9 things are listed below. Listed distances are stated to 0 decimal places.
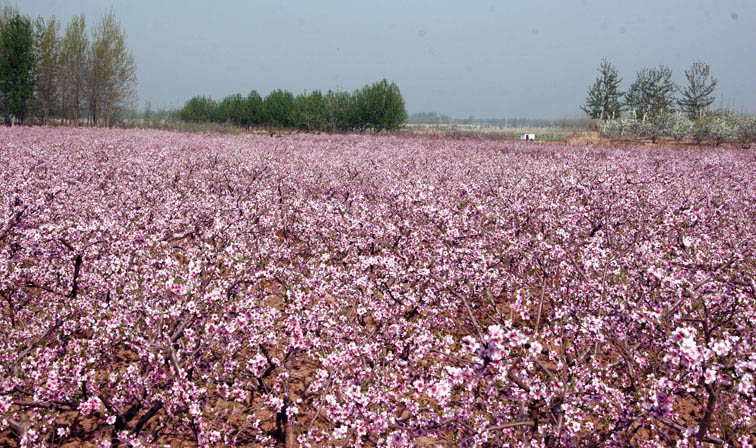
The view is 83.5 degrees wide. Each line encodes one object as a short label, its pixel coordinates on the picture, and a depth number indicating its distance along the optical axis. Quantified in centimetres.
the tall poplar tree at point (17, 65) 3975
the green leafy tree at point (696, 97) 4616
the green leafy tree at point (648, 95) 4906
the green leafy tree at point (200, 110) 8925
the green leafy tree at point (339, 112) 6362
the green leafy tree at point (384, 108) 6053
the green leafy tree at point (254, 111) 7806
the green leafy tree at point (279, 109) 7131
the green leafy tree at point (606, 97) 5938
